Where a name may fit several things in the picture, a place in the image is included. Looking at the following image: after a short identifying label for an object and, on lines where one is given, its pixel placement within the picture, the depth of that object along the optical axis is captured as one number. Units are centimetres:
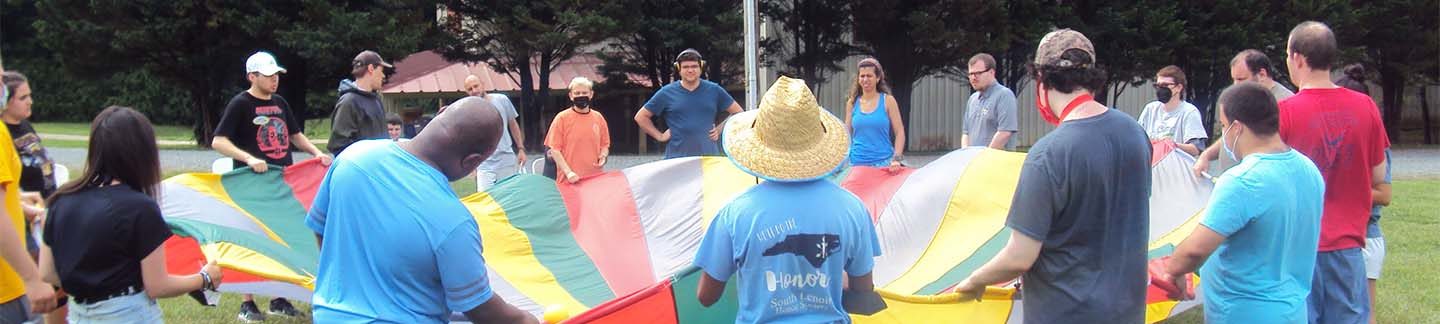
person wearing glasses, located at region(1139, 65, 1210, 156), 700
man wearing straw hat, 288
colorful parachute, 520
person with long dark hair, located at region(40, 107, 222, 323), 312
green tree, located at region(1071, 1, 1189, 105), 1925
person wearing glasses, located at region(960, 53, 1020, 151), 681
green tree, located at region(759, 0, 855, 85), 2011
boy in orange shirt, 769
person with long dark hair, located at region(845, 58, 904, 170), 695
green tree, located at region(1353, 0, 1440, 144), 2094
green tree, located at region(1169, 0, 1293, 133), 1956
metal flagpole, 1127
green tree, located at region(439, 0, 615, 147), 1898
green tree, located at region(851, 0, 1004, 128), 1883
